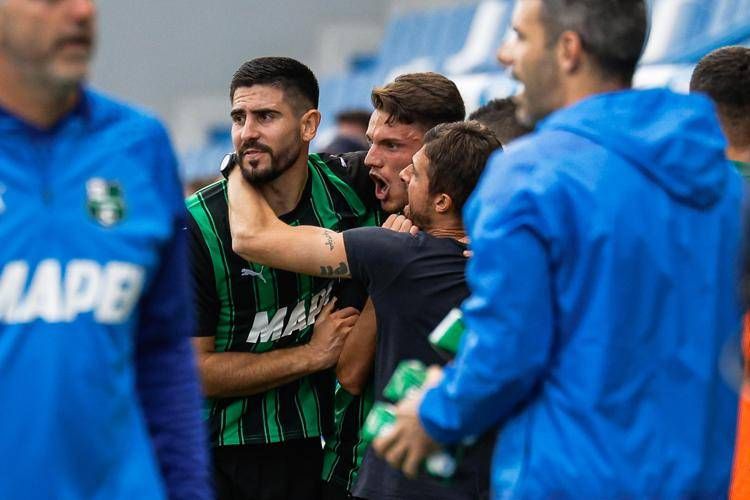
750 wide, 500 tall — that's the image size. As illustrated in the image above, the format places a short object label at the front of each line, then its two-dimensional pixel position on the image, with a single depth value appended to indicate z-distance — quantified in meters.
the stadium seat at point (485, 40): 25.87
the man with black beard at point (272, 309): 8.90
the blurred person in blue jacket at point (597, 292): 5.41
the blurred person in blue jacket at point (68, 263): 4.84
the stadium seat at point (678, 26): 20.25
